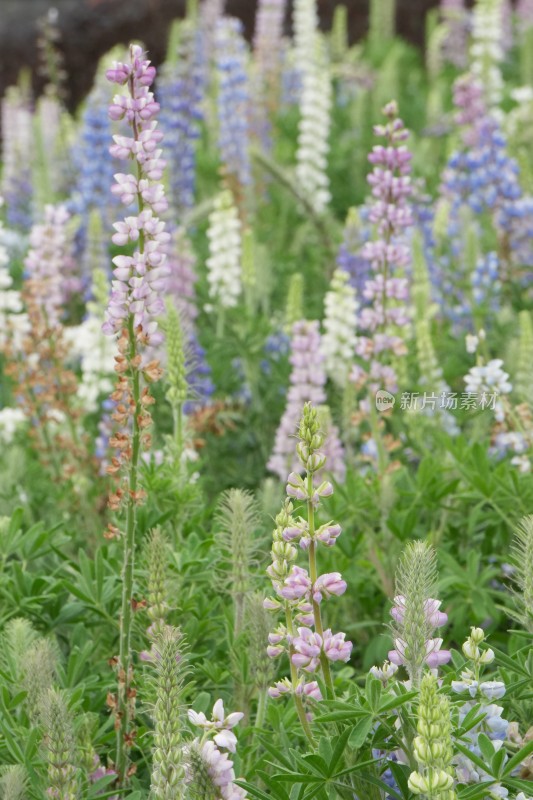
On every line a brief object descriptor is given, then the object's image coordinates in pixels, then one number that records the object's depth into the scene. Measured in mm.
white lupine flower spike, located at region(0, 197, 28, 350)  7367
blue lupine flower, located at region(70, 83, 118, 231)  10797
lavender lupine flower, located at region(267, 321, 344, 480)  6891
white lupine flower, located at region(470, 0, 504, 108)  13555
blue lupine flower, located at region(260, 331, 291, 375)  8773
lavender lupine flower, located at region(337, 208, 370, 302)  8531
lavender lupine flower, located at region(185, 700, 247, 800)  3242
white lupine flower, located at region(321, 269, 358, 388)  7516
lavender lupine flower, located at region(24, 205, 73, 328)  7273
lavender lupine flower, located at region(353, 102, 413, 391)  5980
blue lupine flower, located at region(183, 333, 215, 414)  7875
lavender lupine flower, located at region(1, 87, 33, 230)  14102
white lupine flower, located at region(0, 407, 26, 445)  7891
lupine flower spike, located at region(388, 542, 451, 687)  3250
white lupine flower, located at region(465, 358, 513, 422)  5598
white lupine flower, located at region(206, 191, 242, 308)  8812
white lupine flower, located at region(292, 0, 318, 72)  16156
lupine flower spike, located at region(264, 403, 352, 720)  3371
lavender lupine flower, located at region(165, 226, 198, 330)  8820
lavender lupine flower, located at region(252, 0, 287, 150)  16016
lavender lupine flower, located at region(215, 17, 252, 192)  12062
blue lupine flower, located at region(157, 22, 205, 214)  11484
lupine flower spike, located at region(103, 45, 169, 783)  3979
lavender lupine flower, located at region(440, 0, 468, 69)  19687
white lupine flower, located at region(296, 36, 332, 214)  12344
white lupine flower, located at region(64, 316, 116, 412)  8422
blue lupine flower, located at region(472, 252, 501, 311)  8453
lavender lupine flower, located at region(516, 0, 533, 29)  22016
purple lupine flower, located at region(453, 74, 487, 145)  11156
